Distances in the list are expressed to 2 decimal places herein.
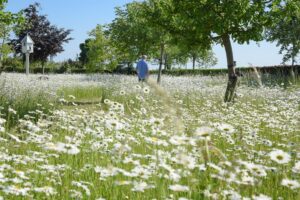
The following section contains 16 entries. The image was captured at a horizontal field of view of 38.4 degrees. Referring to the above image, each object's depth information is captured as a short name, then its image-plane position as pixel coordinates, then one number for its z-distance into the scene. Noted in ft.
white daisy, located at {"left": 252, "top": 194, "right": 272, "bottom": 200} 8.01
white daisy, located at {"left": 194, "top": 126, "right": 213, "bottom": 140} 7.74
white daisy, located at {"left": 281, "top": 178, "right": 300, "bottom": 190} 8.69
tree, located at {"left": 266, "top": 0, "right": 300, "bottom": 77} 94.99
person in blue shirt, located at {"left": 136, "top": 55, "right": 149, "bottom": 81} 58.31
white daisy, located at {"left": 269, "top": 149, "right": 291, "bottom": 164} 9.17
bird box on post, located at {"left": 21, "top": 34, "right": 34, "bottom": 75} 80.96
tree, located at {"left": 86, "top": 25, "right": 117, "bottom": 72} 130.11
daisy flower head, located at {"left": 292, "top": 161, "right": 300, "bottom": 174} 9.70
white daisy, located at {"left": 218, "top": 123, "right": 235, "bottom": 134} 10.41
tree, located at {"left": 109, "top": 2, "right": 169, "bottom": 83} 82.48
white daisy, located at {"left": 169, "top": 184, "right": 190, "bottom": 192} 7.76
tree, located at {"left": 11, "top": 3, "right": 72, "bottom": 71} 139.54
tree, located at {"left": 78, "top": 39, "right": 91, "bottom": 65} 235.15
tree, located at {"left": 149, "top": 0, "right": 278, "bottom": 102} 46.37
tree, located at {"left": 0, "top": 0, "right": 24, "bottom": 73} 103.40
